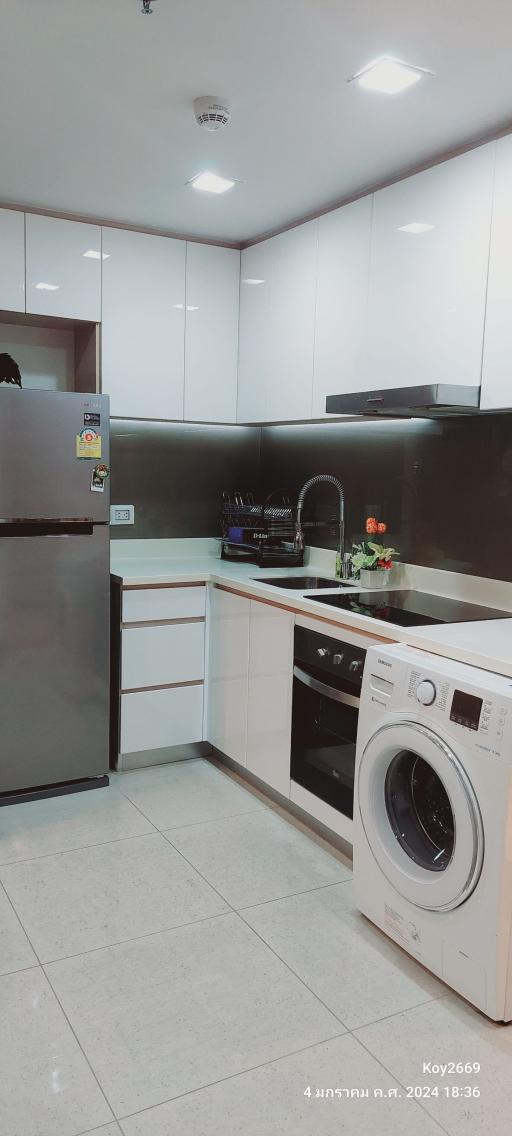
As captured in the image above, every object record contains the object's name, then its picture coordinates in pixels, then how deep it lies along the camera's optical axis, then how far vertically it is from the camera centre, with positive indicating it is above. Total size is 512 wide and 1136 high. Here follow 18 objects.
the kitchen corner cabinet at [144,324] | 3.59 +0.64
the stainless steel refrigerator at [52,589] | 3.04 -0.49
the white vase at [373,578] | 3.22 -0.42
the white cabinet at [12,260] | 3.32 +0.83
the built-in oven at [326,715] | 2.64 -0.84
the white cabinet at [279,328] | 3.41 +0.63
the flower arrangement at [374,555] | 3.22 -0.33
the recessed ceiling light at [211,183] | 3.00 +1.07
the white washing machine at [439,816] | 1.86 -0.88
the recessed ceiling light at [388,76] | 2.13 +1.07
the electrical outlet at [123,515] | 3.94 -0.25
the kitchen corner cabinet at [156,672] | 3.39 -0.88
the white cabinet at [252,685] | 3.03 -0.87
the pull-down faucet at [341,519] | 3.51 -0.21
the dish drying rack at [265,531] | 3.79 -0.30
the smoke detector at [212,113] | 2.35 +1.04
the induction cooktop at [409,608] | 2.66 -0.47
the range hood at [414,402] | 2.43 +0.23
